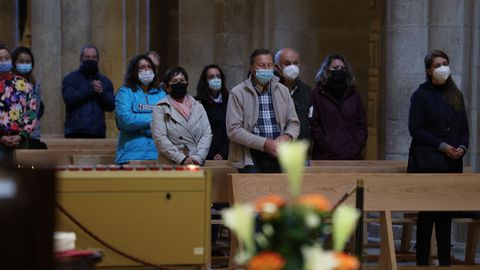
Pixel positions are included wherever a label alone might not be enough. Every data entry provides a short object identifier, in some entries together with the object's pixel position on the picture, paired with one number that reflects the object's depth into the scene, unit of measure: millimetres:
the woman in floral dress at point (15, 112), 11195
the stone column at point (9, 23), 20156
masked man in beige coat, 9438
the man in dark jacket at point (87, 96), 13461
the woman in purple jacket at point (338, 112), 11492
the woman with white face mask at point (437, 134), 10109
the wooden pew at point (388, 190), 8688
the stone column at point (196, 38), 15742
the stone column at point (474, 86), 12281
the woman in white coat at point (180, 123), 10307
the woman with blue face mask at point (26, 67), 12273
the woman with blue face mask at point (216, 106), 11672
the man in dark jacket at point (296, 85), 10711
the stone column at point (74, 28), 17422
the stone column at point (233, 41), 15172
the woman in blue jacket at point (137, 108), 10984
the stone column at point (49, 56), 17328
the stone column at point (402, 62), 12242
